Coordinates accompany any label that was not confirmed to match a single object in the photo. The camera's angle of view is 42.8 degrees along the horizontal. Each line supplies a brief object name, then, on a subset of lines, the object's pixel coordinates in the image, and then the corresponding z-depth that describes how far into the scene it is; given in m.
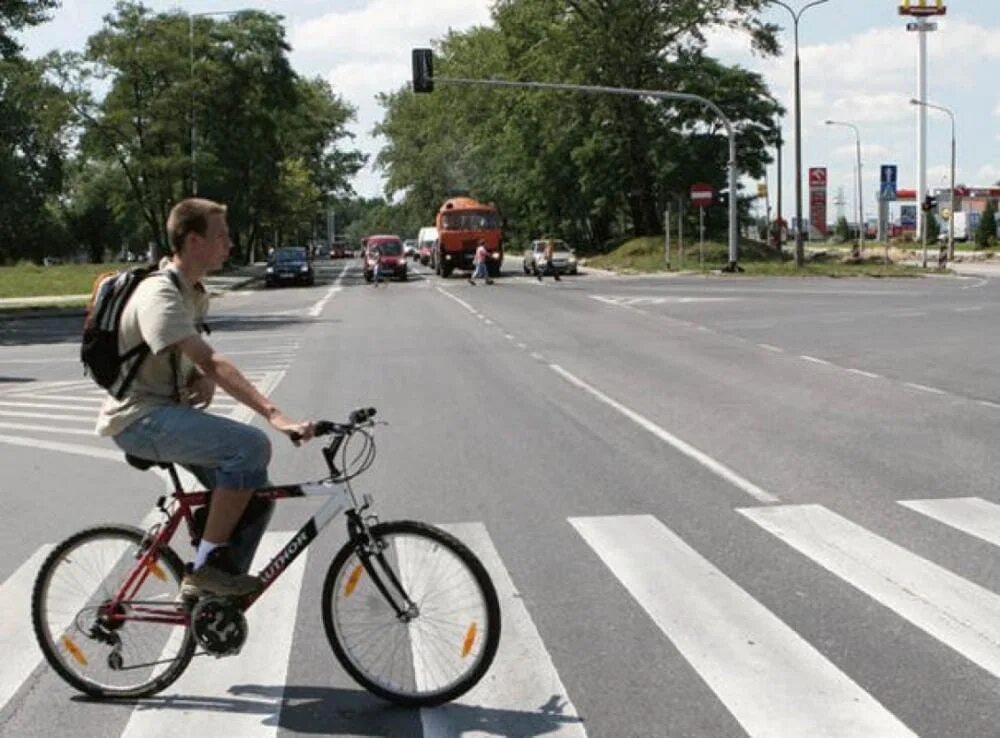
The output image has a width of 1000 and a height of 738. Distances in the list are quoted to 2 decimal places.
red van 52.00
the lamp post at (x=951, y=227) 63.97
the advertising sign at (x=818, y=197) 63.91
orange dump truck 53.81
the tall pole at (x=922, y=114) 98.59
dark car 51.56
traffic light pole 36.04
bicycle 4.54
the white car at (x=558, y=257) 52.50
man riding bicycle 4.33
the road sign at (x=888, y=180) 50.12
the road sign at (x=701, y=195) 47.75
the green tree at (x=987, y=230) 81.19
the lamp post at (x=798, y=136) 44.62
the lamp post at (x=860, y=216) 74.19
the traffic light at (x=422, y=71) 34.16
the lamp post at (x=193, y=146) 51.95
